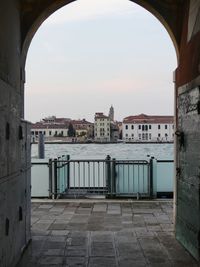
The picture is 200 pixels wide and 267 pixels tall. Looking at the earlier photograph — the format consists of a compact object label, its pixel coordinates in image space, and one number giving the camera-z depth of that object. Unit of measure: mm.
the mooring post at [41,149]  9377
